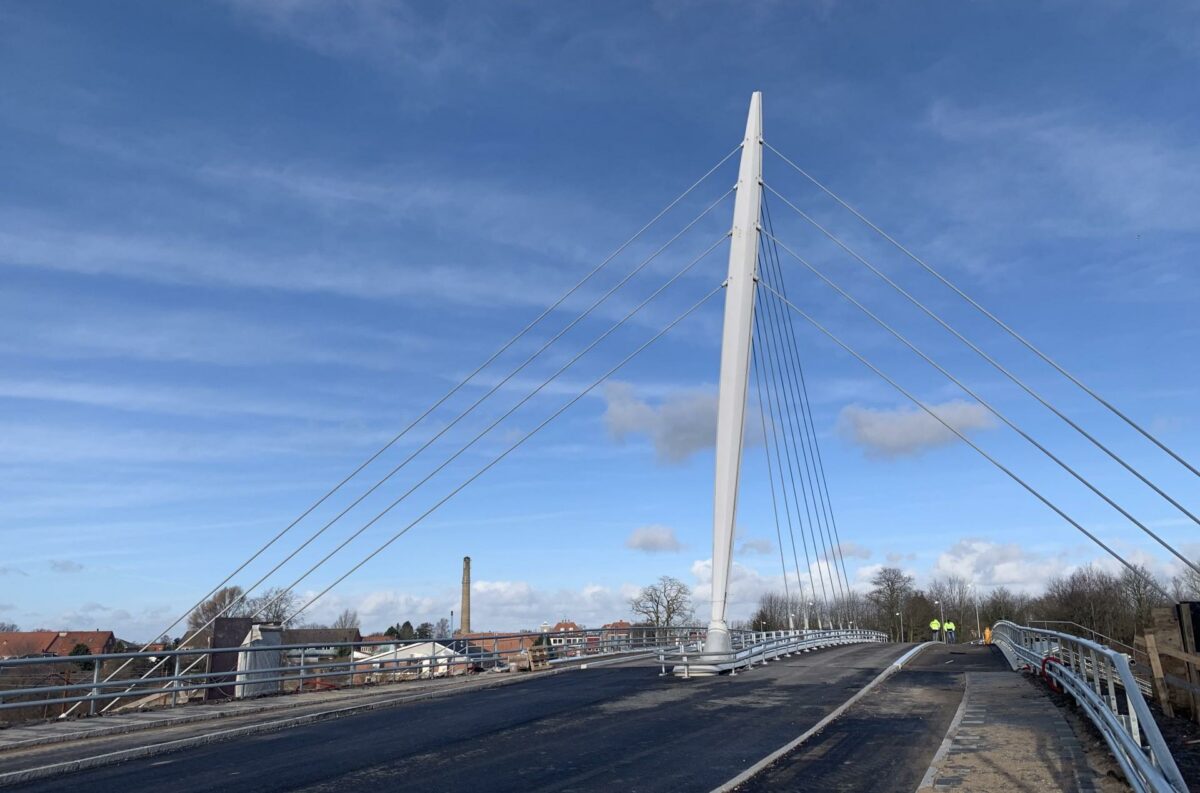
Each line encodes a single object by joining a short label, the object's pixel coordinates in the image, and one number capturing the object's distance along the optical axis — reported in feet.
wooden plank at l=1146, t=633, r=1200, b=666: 36.55
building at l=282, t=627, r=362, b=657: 218.46
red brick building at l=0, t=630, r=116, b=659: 245.04
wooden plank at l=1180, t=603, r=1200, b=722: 46.75
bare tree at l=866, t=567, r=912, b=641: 334.32
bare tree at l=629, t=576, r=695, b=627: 311.47
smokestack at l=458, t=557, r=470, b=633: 224.74
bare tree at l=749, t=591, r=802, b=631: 259.19
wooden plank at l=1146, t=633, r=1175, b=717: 48.57
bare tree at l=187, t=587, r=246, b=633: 245.04
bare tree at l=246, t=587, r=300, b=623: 231.50
